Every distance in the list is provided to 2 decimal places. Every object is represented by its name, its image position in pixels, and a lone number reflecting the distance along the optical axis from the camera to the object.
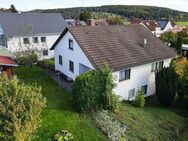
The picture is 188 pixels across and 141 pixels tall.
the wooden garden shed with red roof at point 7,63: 15.93
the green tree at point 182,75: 16.41
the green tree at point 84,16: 64.31
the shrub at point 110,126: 11.67
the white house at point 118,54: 16.19
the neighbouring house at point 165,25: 69.35
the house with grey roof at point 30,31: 27.47
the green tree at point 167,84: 16.60
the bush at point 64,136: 10.44
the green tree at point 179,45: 28.28
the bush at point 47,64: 24.07
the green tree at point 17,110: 7.32
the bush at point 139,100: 15.97
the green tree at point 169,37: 37.04
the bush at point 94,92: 12.46
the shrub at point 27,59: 22.61
